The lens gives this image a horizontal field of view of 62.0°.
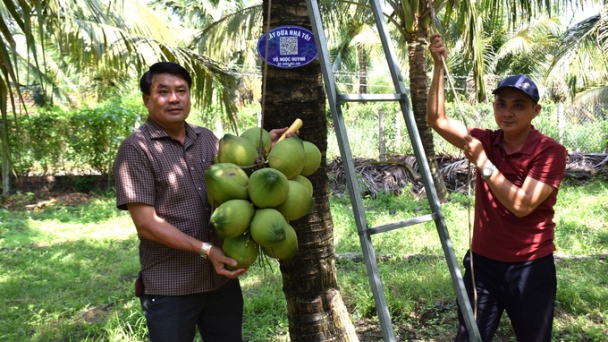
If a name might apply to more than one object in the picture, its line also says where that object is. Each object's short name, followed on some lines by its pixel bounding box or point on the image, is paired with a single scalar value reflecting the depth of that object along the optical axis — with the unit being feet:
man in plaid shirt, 6.53
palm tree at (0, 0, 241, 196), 19.69
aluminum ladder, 6.03
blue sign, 7.99
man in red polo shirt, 7.13
